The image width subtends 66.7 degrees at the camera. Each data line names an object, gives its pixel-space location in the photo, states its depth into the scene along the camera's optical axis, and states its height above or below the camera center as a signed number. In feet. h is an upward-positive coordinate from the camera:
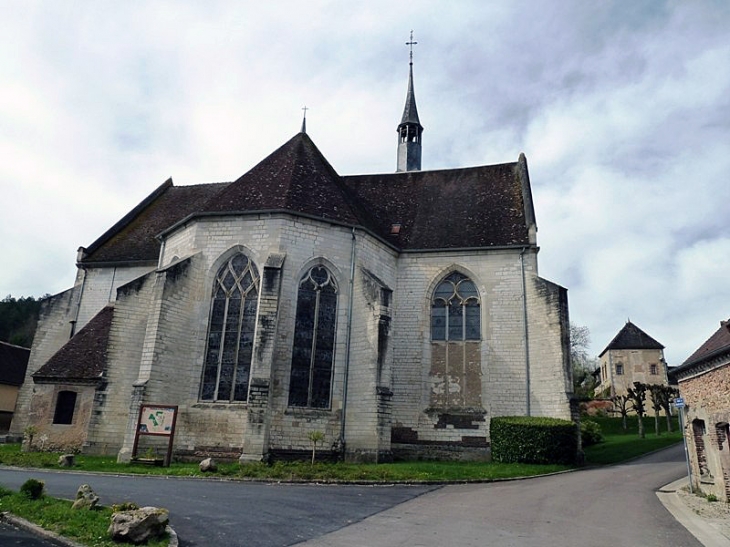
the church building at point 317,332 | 54.80 +10.00
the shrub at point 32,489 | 28.66 -3.93
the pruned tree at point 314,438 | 51.60 -1.21
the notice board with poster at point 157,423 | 51.03 -0.49
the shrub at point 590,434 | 85.44 +0.50
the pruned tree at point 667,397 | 106.24 +8.33
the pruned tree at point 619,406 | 116.88 +7.90
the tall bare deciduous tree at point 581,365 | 172.04 +23.68
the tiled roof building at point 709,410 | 38.58 +2.38
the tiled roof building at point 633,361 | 160.35 +22.11
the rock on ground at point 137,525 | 21.45 -4.12
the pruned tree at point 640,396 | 98.58 +7.82
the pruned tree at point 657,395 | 105.70 +8.53
